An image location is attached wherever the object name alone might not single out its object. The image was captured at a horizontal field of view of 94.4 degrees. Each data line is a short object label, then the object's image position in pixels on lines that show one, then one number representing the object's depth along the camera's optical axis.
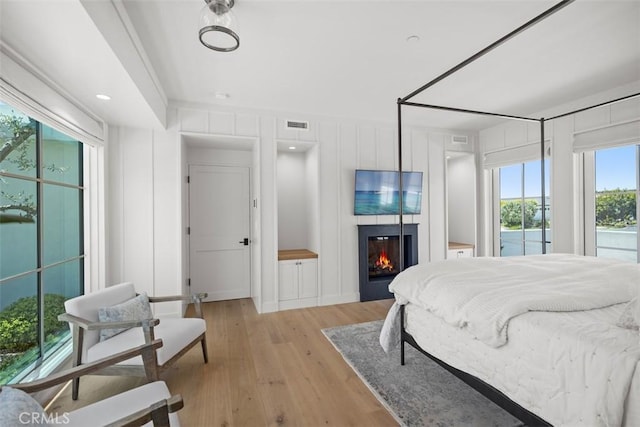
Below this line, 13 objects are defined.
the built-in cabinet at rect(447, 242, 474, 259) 4.86
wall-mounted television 4.22
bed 1.13
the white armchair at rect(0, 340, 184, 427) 1.08
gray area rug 1.84
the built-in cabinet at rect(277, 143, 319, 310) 4.01
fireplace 4.26
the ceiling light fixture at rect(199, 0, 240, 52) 1.73
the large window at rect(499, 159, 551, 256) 4.14
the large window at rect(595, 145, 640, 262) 3.16
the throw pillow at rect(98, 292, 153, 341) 2.17
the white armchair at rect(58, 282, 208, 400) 2.01
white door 4.35
